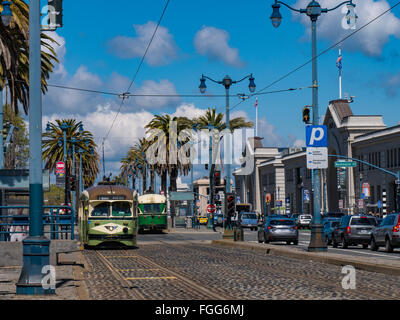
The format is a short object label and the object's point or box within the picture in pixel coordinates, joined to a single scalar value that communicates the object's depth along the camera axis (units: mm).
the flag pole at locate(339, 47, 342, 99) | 91306
